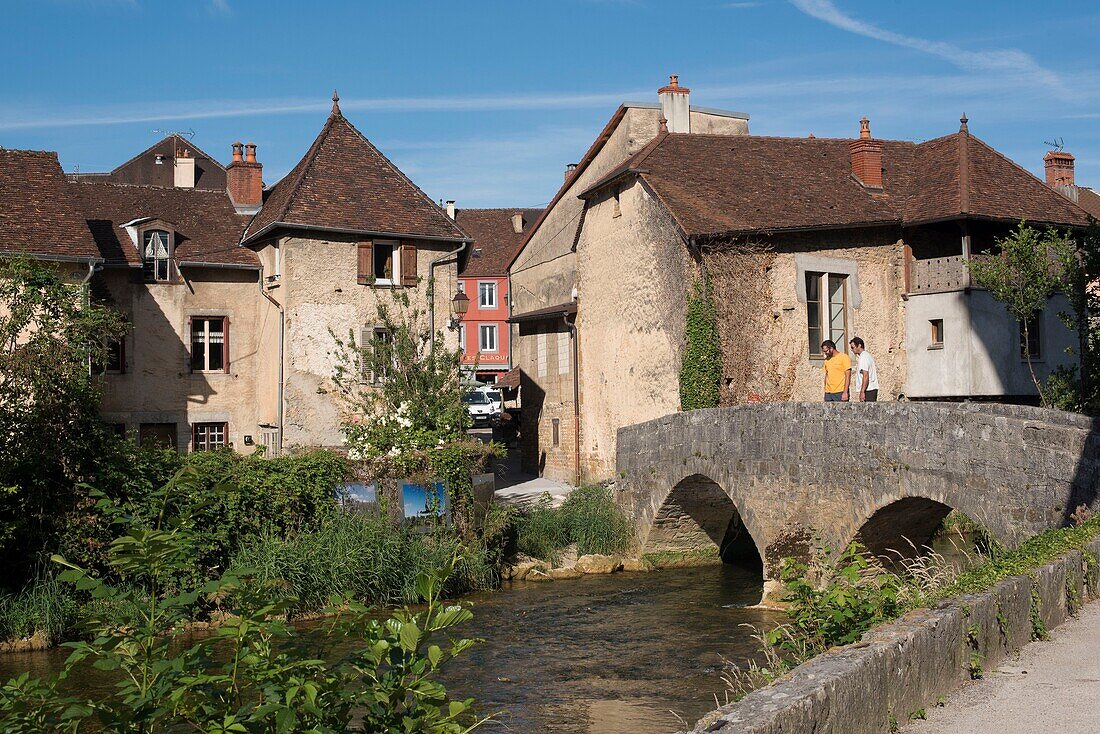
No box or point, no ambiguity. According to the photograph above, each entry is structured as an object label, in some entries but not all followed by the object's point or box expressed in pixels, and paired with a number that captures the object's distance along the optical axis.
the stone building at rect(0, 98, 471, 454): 21.05
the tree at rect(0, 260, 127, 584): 14.09
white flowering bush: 17.12
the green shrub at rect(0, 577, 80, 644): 13.36
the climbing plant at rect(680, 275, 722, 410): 18.89
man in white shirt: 14.80
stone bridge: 10.48
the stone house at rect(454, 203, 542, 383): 49.03
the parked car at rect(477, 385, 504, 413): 38.56
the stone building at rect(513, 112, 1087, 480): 19.38
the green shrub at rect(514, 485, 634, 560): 18.30
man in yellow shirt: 14.88
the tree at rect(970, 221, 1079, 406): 16.67
